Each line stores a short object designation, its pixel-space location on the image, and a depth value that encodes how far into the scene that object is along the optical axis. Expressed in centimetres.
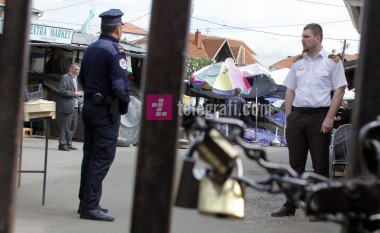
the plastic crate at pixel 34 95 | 1392
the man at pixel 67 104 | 1884
